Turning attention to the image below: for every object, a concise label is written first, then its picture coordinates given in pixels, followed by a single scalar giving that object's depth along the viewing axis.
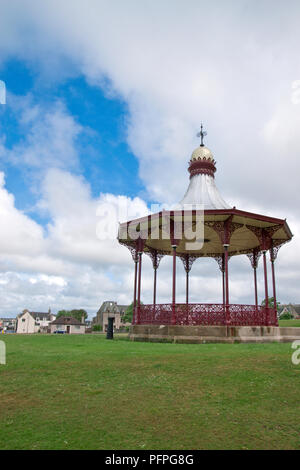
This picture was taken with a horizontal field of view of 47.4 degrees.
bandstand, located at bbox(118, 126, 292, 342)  17.33
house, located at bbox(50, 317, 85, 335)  82.94
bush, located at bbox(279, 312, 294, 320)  67.06
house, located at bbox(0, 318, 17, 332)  152.64
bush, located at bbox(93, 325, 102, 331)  83.68
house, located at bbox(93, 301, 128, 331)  91.69
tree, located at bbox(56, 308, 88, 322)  114.50
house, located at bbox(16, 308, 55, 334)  92.44
